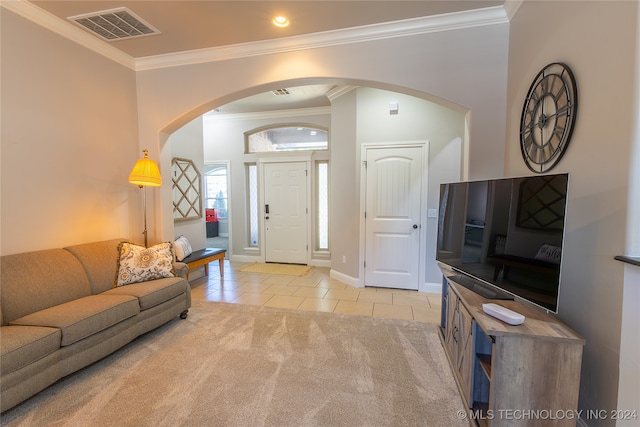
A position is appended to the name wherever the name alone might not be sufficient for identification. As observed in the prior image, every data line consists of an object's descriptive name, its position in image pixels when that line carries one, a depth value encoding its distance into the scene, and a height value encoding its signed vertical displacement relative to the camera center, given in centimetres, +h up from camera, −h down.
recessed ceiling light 257 +162
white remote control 143 -62
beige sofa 175 -95
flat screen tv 142 -25
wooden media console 133 -85
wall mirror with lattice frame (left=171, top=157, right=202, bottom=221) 431 +3
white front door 560 -38
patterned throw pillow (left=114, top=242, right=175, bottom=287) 282 -76
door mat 509 -145
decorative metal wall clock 161 +52
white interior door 391 -31
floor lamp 302 +19
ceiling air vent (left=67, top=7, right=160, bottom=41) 253 +160
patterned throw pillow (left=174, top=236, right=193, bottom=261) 396 -83
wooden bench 398 -100
